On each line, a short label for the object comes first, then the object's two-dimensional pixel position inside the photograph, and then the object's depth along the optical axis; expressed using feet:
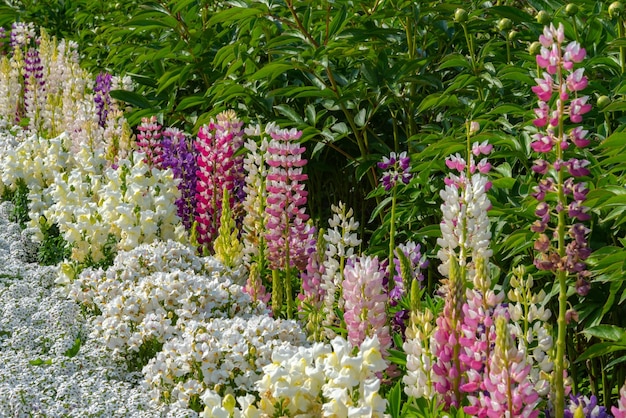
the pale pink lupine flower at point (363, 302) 19.10
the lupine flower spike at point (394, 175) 23.49
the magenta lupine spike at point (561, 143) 15.15
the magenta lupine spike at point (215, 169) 30.10
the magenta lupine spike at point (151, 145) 33.63
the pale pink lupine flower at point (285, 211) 25.59
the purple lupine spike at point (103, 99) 41.16
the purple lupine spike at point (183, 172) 33.53
